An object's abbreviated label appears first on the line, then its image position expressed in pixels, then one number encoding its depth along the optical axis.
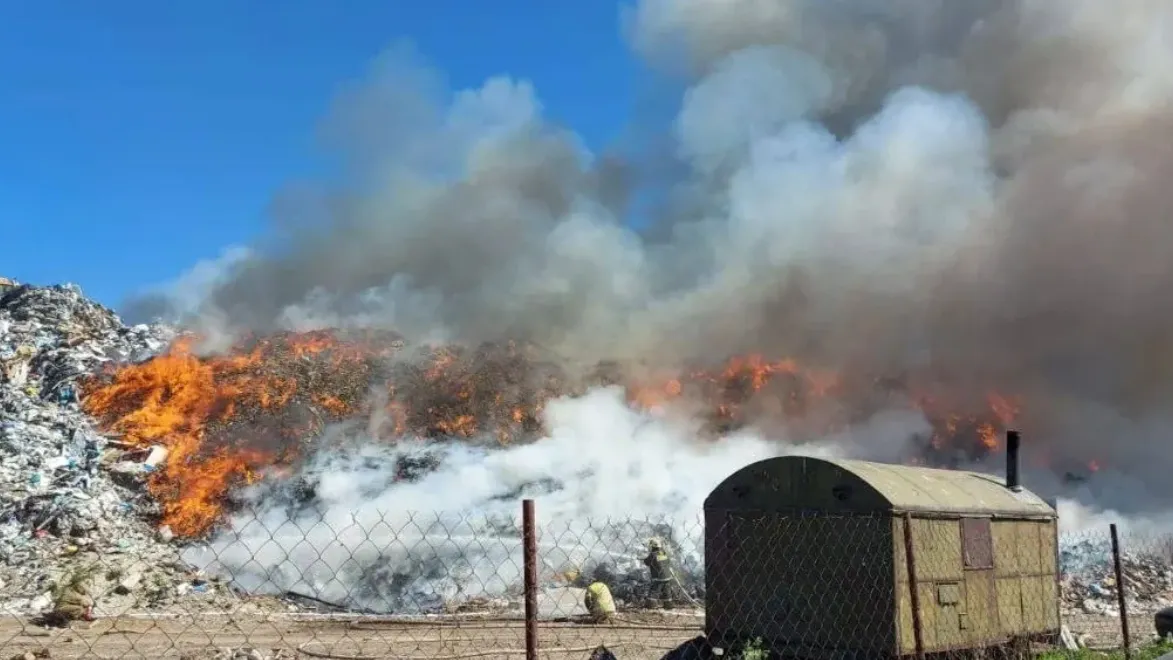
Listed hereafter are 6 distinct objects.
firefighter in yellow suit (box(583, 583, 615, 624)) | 13.68
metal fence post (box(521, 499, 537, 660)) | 4.05
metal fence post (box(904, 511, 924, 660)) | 6.02
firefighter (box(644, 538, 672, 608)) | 15.42
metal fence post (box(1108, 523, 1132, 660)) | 7.51
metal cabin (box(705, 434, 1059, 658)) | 7.95
